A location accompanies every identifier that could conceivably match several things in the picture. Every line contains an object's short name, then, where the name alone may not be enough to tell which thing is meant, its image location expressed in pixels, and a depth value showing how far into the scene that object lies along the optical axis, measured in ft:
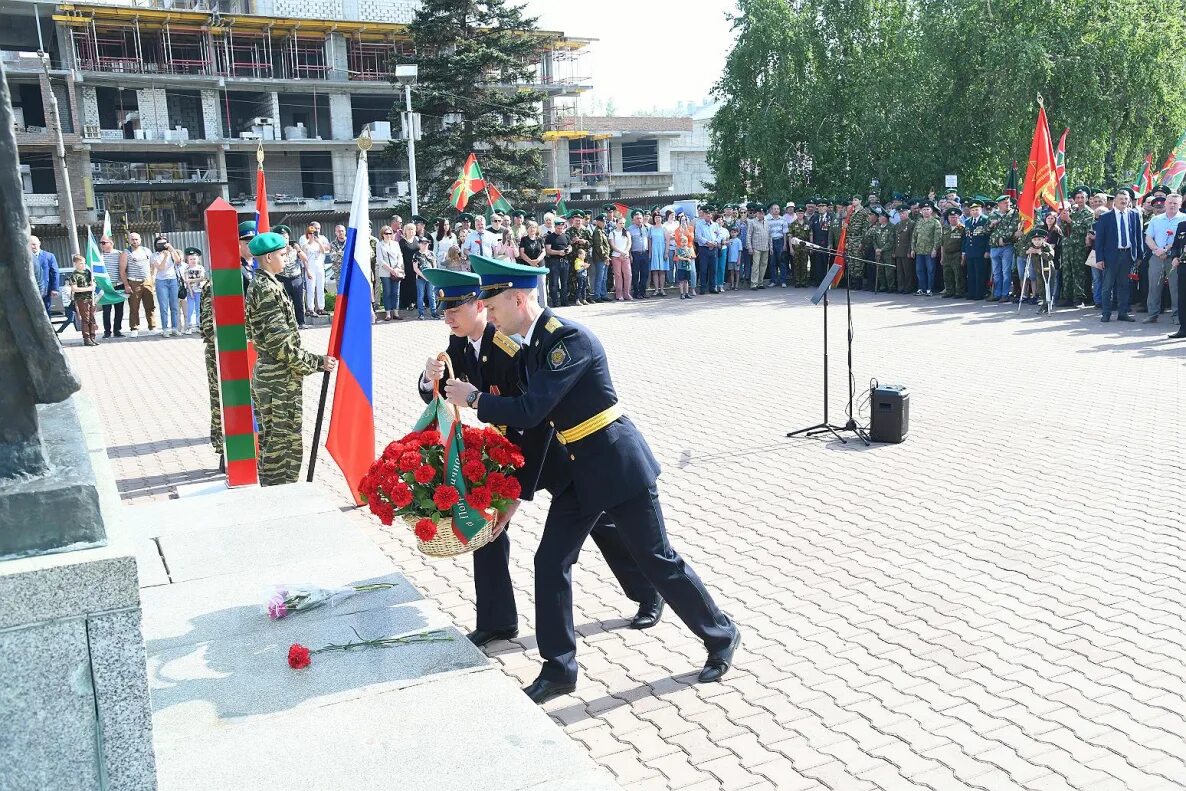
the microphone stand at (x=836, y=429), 31.12
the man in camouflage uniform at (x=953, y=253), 67.41
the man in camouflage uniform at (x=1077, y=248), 58.74
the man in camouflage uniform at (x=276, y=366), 24.62
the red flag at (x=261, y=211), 29.01
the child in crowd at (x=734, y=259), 80.35
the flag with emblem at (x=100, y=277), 64.18
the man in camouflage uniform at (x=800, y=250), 79.05
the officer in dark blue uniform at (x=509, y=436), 16.48
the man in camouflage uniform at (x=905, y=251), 71.56
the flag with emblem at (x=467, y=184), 79.56
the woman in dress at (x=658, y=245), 76.48
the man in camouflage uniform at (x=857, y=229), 75.31
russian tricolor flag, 24.84
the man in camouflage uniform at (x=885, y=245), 72.98
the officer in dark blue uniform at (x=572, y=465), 15.01
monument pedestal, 8.61
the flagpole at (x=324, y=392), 25.05
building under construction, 158.71
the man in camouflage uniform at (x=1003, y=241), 63.26
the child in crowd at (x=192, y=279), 66.49
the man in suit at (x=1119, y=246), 53.21
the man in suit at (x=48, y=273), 61.93
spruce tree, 140.46
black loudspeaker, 30.32
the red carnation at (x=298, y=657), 14.29
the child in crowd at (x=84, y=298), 61.57
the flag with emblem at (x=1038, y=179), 60.81
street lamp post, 96.85
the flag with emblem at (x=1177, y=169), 69.41
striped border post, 25.05
